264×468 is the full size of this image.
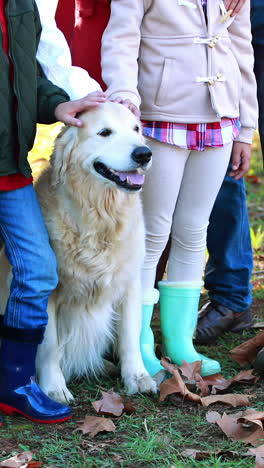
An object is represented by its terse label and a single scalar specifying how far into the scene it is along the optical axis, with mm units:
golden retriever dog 5973
